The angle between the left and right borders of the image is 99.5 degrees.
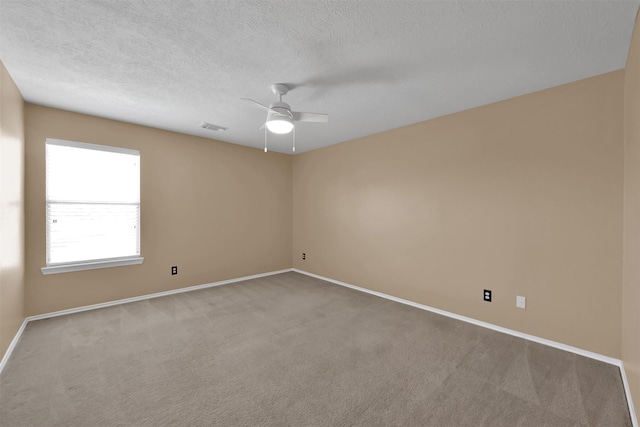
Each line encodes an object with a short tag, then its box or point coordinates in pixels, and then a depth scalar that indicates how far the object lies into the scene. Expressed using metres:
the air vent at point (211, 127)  3.89
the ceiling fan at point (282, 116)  2.50
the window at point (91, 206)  3.34
